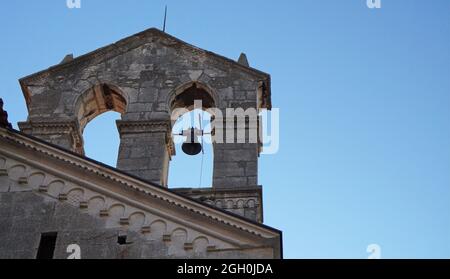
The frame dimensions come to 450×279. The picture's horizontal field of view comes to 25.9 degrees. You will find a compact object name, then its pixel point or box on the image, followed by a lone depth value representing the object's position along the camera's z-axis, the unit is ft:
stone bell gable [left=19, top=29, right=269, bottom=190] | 62.08
